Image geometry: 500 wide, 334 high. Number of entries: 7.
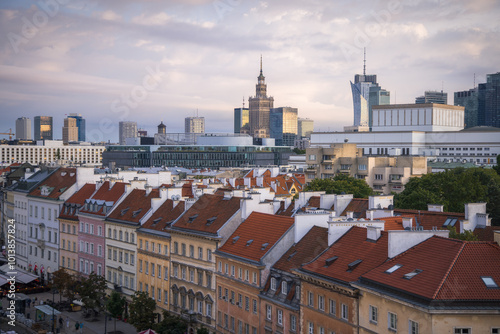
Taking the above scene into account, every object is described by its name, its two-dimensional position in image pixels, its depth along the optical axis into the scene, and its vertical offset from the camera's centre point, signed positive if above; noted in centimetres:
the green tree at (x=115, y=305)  7750 -1871
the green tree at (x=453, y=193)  9413 -765
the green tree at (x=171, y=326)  6481 -1763
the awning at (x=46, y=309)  7582 -1913
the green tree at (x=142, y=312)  7000 -1771
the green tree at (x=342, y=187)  11481 -826
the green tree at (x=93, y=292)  7944 -1819
